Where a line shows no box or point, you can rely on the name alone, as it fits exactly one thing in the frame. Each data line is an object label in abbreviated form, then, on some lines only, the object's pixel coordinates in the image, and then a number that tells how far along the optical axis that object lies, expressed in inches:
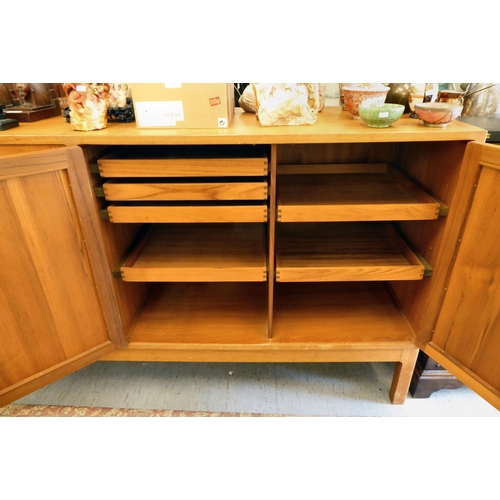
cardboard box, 36.3
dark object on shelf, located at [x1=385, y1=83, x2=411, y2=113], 43.6
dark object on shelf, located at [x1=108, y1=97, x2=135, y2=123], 41.2
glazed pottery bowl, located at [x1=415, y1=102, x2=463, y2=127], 35.2
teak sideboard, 34.9
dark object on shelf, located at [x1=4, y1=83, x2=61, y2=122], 41.6
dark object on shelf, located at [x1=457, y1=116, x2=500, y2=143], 40.6
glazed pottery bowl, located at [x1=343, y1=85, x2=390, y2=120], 39.1
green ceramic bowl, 35.5
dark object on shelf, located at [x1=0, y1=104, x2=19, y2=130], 37.2
